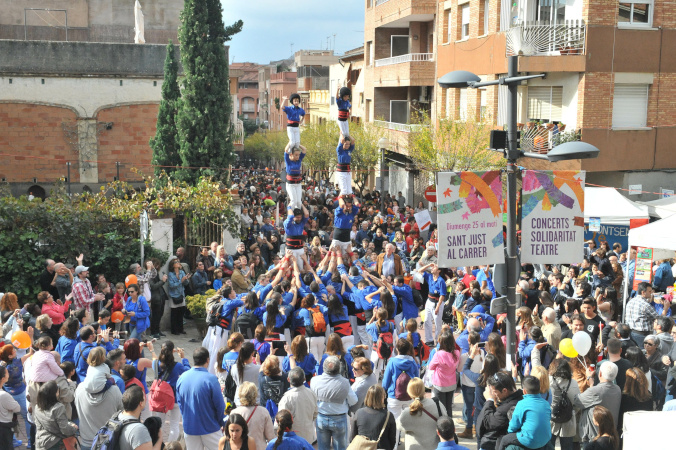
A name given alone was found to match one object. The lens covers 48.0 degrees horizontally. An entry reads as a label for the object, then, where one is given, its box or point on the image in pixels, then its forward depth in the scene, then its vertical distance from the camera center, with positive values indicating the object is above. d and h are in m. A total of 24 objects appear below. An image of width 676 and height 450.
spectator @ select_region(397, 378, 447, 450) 7.39 -2.92
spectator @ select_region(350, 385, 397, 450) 7.29 -2.90
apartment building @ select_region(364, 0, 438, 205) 31.47 +2.00
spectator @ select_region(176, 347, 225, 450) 7.70 -2.89
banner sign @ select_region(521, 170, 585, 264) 9.30 -1.19
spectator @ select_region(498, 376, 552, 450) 6.86 -2.72
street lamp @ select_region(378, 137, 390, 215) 24.44 -1.43
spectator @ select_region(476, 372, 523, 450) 7.27 -2.75
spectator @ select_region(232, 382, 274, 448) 7.13 -2.80
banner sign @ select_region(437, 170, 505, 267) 9.08 -1.20
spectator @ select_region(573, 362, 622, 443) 7.92 -2.86
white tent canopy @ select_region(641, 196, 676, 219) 16.70 -1.89
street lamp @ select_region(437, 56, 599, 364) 9.01 -0.44
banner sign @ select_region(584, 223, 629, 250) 18.52 -2.77
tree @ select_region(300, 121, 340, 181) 37.75 -1.52
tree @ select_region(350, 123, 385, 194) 33.19 -1.54
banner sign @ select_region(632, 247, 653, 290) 13.80 -2.61
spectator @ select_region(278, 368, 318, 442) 7.61 -2.85
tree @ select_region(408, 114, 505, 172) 23.17 -0.90
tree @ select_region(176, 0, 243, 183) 25.03 +0.76
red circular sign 21.28 -2.13
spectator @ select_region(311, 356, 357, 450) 7.90 -2.98
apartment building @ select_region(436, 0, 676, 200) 20.64 +1.06
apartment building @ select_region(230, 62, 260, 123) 117.31 +3.18
